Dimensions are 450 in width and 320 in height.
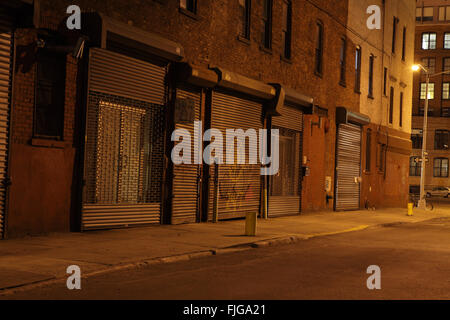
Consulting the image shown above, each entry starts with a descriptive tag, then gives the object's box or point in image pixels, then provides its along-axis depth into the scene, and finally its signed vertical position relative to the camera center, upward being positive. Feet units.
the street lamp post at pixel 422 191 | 122.60 -1.40
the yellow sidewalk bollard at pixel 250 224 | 52.75 -3.83
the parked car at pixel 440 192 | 241.76 -2.92
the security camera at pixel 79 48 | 46.65 +8.96
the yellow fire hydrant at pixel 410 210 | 98.44 -4.13
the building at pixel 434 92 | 272.31 +40.74
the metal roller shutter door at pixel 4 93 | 43.24 +5.12
